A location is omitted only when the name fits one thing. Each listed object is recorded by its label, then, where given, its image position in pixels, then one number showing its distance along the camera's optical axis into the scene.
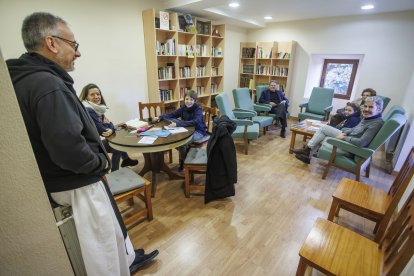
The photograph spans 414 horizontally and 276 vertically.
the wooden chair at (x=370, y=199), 1.36
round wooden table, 1.93
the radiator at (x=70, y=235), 0.91
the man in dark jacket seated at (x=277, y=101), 4.27
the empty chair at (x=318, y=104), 4.28
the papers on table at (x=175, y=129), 2.29
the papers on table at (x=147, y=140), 1.96
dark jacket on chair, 2.00
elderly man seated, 2.25
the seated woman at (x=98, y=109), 2.32
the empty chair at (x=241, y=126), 3.24
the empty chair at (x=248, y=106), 3.95
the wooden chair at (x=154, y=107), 3.04
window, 4.71
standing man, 0.81
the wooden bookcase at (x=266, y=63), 5.09
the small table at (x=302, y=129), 3.18
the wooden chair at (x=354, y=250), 0.99
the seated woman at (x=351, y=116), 3.09
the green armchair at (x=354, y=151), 2.11
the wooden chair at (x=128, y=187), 1.68
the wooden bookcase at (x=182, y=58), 3.57
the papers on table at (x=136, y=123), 2.45
